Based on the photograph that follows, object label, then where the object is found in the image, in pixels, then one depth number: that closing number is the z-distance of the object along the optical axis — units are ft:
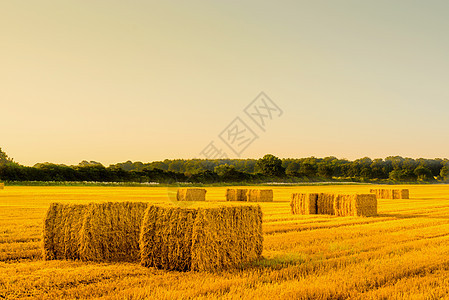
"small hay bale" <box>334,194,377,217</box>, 66.95
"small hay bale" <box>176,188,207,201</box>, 98.37
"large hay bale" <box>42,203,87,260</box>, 32.32
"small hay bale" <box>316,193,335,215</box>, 69.67
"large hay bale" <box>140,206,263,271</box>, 28.37
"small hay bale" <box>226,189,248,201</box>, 108.27
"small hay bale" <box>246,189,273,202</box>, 107.14
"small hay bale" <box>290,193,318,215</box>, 70.18
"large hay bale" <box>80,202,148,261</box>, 31.58
